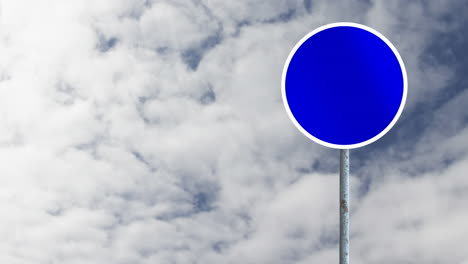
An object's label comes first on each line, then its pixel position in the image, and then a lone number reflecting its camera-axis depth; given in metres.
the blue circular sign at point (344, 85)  2.72
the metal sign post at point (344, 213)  2.29
